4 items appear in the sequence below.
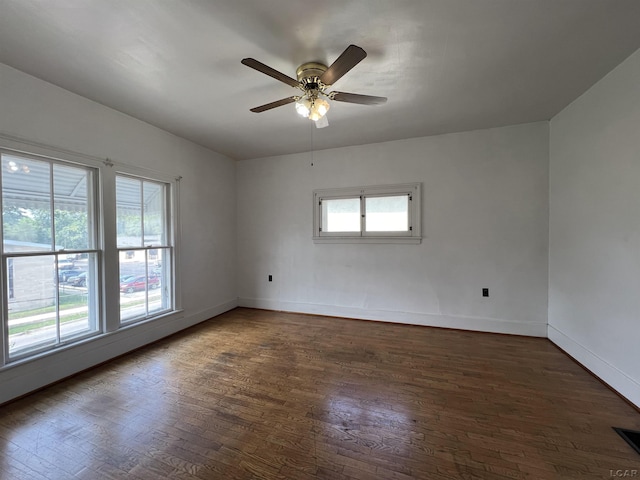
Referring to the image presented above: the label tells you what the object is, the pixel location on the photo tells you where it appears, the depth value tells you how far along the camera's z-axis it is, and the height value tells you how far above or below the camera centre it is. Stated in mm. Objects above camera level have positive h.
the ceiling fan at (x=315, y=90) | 1754 +1072
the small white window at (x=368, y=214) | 3695 +285
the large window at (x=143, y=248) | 2914 -154
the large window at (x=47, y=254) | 2092 -166
